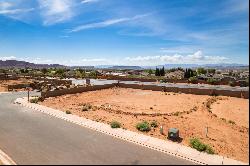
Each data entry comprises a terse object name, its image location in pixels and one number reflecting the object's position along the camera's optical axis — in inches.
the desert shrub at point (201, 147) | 370.9
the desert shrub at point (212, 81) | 1387.5
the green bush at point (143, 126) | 484.7
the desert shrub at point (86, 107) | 703.0
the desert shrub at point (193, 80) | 1463.8
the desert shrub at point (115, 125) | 498.7
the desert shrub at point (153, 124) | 525.6
